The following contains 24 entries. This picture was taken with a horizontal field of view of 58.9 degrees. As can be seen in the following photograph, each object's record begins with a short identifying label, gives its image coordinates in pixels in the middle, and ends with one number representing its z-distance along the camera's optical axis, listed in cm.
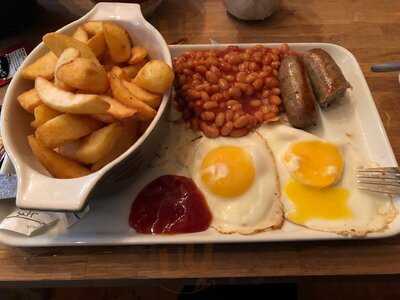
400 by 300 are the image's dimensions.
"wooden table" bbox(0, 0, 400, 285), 27
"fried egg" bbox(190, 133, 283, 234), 28
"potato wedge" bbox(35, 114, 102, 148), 24
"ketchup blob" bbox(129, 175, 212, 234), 27
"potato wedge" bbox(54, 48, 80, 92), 25
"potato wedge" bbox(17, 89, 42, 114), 26
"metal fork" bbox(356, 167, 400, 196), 28
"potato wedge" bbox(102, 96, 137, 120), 24
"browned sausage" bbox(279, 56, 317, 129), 31
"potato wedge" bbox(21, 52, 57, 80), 28
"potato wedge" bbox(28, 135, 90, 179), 25
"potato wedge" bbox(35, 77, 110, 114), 23
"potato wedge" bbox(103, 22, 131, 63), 29
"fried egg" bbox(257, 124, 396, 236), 27
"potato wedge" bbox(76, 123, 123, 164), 25
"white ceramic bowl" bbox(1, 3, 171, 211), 23
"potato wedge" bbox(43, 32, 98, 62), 27
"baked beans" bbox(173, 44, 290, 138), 32
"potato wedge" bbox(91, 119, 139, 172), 25
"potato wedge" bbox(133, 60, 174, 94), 26
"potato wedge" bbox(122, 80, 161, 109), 27
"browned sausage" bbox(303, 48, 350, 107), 32
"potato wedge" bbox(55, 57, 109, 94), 24
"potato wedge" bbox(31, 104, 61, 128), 25
